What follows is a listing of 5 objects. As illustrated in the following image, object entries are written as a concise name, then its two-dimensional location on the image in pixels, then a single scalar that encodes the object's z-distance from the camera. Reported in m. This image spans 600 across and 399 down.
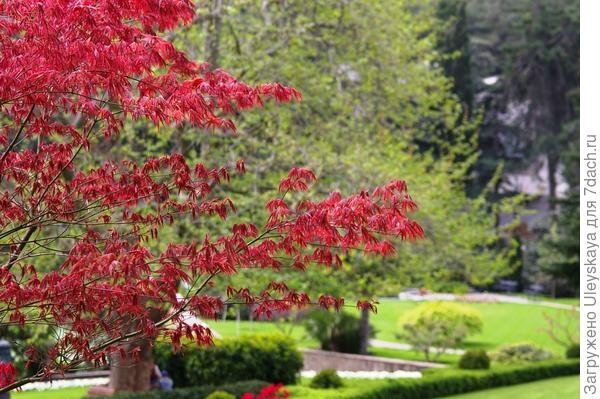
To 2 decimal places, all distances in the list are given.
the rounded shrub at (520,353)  21.14
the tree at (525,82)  43.97
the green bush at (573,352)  21.90
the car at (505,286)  41.94
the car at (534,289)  41.28
